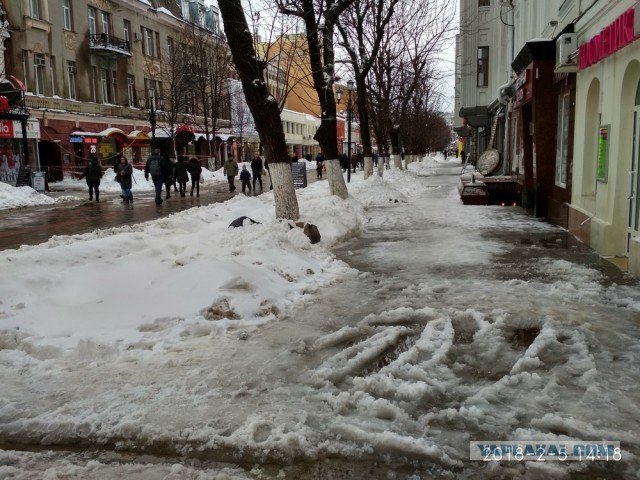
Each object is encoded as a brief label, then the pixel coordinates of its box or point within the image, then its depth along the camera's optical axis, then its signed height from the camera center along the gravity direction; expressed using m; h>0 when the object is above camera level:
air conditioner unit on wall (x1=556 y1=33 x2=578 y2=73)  10.18 +1.69
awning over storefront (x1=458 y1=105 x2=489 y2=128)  32.84 +1.92
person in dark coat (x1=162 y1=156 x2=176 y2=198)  19.58 -0.48
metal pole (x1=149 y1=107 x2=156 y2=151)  30.67 +2.07
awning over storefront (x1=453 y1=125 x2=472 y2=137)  46.17 +1.53
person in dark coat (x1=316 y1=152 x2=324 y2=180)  35.70 -0.85
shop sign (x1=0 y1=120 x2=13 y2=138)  25.05 +1.40
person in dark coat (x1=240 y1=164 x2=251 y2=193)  22.94 -0.87
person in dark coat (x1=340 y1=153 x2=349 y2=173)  34.33 -0.48
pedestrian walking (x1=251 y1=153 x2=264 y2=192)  23.95 -0.55
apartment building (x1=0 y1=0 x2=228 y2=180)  29.77 +5.08
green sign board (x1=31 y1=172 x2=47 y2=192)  23.25 -0.87
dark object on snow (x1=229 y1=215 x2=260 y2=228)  10.05 -1.20
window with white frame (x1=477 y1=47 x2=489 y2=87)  33.47 +4.79
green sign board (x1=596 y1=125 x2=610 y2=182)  8.52 -0.12
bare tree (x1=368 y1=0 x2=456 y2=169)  25.81 +4.07
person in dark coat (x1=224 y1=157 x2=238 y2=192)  23.64 -0.63
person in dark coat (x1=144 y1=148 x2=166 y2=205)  19.17 -0.45
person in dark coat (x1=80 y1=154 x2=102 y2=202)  20.27 -0.57
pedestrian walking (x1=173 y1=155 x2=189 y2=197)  21.69 -0.63
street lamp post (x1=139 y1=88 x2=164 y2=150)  38.75 +3.86
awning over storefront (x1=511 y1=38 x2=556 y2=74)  12.24 +2.13
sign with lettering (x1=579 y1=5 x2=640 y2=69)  6.96 +1.46
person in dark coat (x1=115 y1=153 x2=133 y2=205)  18.50 -0.65
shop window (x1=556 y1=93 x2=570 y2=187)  12.14 +0.14
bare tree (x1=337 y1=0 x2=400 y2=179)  18.80 +3.61
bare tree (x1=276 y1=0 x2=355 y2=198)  12.94 +2.17
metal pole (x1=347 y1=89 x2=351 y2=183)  24.42 +1.42
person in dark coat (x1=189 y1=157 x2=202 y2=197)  21.98 -0.56
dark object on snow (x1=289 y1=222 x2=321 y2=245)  9.62 -1.32
